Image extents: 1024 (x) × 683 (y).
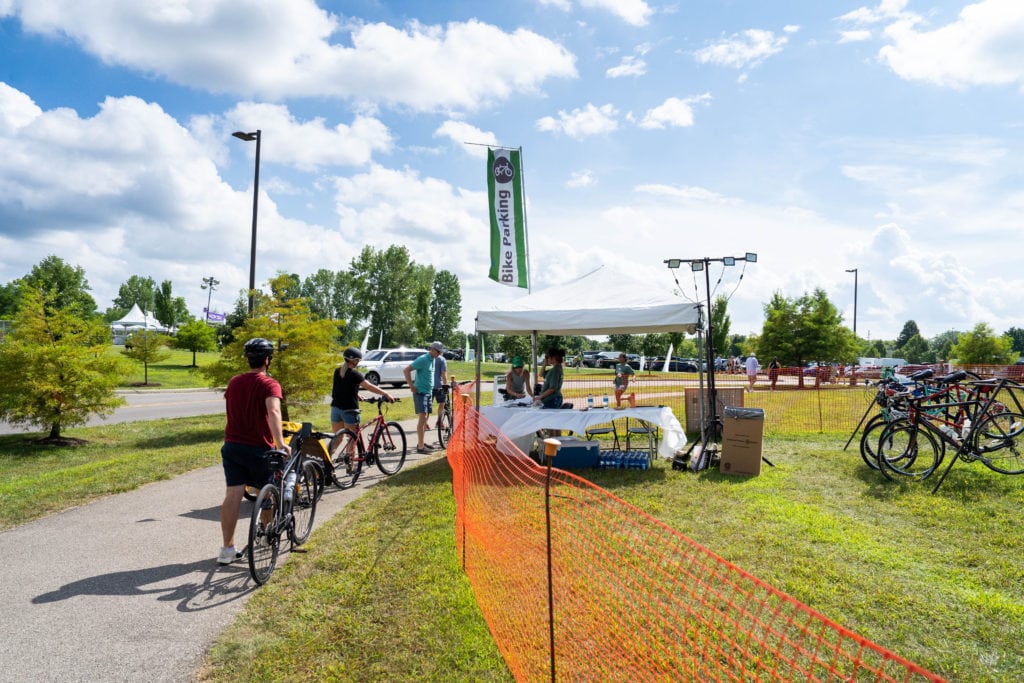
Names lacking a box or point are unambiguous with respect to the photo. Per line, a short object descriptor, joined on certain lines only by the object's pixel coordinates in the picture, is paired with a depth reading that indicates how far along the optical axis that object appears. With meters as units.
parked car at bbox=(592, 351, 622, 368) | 66.81
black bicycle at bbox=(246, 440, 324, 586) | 4.73
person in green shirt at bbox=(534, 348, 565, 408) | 9.62
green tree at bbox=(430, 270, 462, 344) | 84.00
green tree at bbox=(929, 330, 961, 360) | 135.00
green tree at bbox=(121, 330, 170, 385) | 26.86
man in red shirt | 4.80
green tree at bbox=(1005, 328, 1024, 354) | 107.69
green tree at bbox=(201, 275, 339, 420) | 12.80
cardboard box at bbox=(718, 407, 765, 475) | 8.27
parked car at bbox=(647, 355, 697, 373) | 56.52
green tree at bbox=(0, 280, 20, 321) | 68.81
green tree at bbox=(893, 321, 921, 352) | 148.43
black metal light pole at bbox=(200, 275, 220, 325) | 89.75
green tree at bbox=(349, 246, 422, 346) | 70.62
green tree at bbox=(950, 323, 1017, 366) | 37.59
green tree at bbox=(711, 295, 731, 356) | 58.22
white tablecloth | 8.73
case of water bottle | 8.90
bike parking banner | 13.60
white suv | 27.95
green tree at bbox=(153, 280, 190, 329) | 88.06
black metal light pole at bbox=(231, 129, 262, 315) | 18.44
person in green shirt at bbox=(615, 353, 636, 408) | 16.17
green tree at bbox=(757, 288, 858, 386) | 33.91
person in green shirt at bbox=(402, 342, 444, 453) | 10.79
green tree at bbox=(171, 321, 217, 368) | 39.59
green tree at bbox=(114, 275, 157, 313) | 120.62
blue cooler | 9.02
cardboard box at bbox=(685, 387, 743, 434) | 12.40
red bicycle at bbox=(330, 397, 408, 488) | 7.84
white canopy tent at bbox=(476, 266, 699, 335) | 9.38
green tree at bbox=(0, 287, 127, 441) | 11.05
